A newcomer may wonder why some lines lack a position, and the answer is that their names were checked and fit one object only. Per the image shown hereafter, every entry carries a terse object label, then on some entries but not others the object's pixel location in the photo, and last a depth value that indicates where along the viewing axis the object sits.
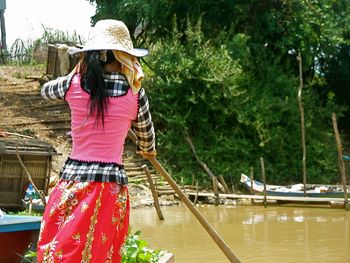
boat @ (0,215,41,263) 4.54
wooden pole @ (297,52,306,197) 14.41
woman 2.49
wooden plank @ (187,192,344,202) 13.87
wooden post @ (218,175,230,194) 15.23
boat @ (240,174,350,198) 14.44
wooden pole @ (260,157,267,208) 14.20
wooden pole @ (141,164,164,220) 10.16
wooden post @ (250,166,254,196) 14.75
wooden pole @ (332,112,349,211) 13.22
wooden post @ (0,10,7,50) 22.59
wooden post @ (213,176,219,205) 14.46
